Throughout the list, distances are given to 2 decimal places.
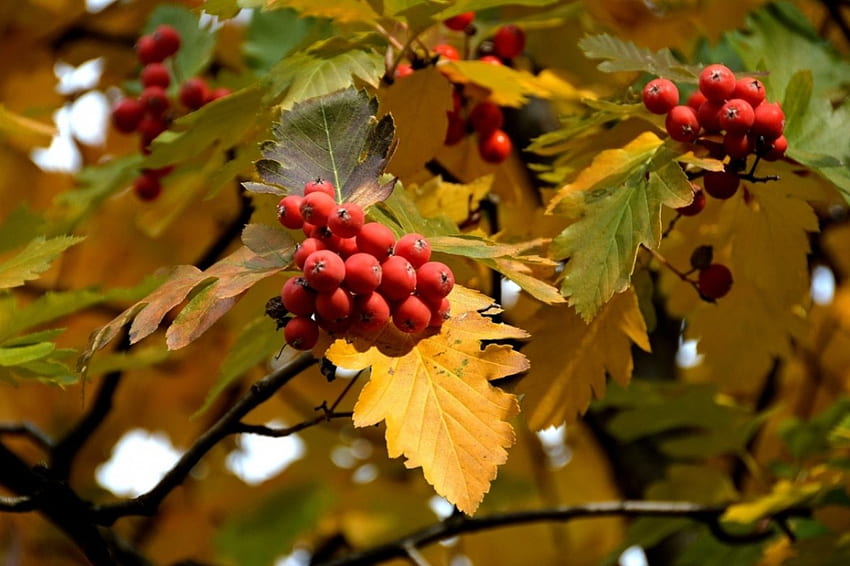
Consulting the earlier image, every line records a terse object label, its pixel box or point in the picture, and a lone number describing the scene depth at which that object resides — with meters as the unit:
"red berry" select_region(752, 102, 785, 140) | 1.17
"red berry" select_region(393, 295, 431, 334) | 1.13
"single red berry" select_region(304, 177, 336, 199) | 1.13
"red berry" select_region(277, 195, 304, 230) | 1.13
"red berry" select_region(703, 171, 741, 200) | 1.19
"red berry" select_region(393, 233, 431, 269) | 1.13
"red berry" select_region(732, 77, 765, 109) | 1.18
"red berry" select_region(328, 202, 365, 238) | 1.12
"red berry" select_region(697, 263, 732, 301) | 1.23
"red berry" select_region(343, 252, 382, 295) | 1.12
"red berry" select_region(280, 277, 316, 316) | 1.12
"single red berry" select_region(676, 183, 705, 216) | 1.20
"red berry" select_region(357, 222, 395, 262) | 1.13
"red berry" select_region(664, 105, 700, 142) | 1.18
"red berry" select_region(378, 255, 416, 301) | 1.12
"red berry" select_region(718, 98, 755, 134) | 1.17
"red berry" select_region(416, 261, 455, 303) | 1.13
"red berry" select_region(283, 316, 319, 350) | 1.12
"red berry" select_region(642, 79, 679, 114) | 1.19
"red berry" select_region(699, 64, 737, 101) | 1.18
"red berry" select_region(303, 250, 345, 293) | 1.11
